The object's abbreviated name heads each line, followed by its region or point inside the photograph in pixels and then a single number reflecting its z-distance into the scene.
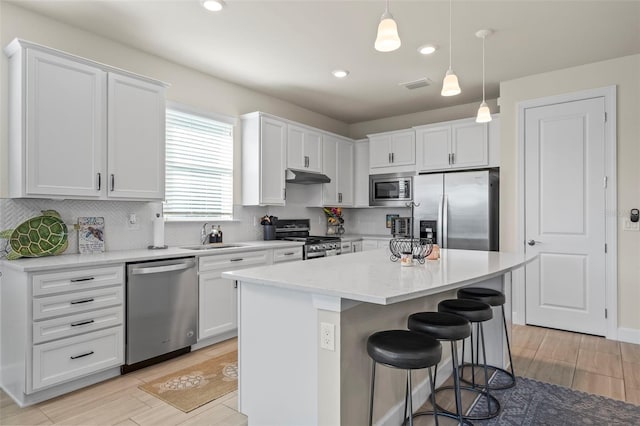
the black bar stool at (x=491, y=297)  2.65
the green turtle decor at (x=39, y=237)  2.63
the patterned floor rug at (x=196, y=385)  2.48
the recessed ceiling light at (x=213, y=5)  2.69
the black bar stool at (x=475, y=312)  2.32
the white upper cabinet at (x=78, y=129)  2.57
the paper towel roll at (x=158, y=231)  3.49
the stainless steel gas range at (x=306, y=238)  4.60
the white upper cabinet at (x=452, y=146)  4.64
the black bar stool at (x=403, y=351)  1.62
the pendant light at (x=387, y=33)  1.80
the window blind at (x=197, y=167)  3.84
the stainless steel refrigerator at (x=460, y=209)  4.31
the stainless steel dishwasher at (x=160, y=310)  2.87
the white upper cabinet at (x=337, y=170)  5.42
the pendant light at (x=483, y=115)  2.88
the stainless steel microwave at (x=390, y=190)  5.35
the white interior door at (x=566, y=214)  3.81
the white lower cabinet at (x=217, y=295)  3.38
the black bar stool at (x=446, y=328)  1.95
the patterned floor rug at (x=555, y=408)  2.23
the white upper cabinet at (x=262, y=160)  4.36
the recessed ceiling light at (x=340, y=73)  4.05
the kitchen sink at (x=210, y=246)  3.81
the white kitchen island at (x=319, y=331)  1.68
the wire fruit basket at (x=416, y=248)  2.45
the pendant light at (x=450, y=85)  2.40
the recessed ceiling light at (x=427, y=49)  3.40
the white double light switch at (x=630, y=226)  3.62
